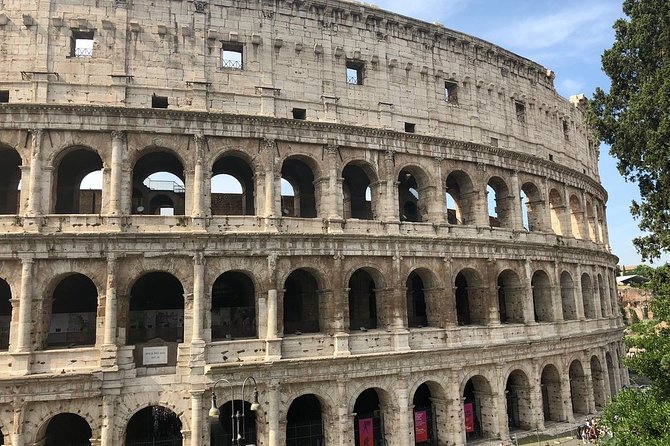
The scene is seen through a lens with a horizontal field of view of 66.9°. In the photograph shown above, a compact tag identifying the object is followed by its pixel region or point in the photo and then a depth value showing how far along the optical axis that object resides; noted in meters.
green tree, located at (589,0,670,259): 17.19
